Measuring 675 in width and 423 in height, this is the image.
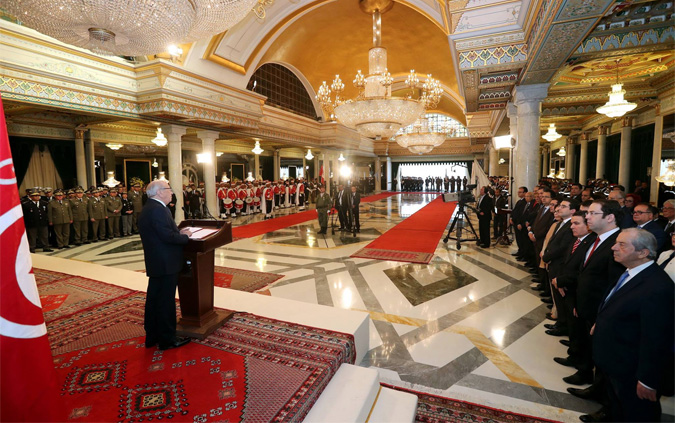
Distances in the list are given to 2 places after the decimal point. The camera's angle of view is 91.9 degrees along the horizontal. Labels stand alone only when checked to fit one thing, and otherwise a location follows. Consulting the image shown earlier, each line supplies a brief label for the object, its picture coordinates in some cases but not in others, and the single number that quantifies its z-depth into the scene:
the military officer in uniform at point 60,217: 7.21
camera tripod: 6.96
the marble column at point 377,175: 26.86
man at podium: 2.37
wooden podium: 2.62
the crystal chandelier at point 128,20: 2.61
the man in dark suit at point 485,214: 6.96
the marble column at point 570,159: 17.03
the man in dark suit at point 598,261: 2.32
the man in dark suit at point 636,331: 1.62
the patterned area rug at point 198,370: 1.84
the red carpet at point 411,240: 6.52
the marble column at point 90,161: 10.88
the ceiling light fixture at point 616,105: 6.17
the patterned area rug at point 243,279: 4.73
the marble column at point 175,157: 9.00
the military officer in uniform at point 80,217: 7.68
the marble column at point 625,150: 11.32
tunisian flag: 1.07
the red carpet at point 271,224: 9.22
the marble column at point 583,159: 15.30
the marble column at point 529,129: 6.09
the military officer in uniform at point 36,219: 6.87
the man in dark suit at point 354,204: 8.84
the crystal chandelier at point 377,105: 6.91
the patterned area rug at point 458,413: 2.15
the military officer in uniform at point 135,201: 9.15
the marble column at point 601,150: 12.71
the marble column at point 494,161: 16.94
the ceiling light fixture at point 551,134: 11.25
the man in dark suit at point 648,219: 3.05
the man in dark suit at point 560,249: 3.10
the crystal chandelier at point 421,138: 11.97
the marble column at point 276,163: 18.66
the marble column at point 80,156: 10.42
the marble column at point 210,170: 10.20
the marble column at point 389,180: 28.59
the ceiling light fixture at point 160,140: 10.15
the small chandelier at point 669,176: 6.39
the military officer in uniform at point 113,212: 8.41
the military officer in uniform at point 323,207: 8.84
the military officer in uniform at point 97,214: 7.98
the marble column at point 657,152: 8.94
